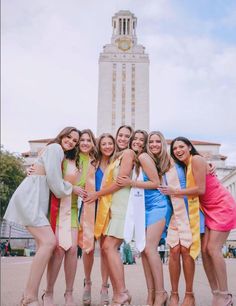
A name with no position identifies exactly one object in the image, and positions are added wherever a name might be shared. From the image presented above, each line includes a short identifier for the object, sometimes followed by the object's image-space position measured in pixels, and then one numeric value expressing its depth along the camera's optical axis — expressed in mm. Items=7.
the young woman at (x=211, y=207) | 2626
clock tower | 46339
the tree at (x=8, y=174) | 18511
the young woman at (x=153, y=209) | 2524
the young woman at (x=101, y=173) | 2828
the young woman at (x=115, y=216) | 2470
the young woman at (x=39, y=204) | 2424
